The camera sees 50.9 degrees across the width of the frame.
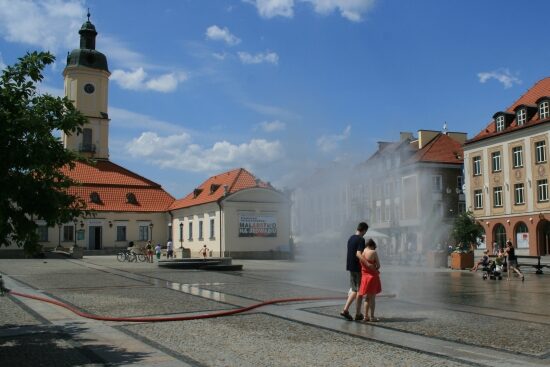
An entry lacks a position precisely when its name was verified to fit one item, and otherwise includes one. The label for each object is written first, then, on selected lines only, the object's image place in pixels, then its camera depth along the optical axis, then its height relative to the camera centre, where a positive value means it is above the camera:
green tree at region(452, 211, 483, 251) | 42.84 +0.57
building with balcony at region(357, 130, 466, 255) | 46.94 +4.18
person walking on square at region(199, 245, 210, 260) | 51.28 -1.03
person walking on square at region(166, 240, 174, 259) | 51.84 -1.01
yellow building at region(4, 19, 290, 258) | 52.78 +3.39
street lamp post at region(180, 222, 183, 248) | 62.86 +0.82
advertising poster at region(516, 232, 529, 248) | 48.08 -0.15
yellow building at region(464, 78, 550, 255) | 46.97 +5.57
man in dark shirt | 11.88 -0.43
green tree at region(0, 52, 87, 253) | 7.96 +1.20
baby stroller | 25.30 -1.48
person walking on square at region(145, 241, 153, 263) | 44.52 -1.10
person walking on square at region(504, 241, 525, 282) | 26.50 -1.04
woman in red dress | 11.46 -0.87
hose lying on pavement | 11.45 -1.56
